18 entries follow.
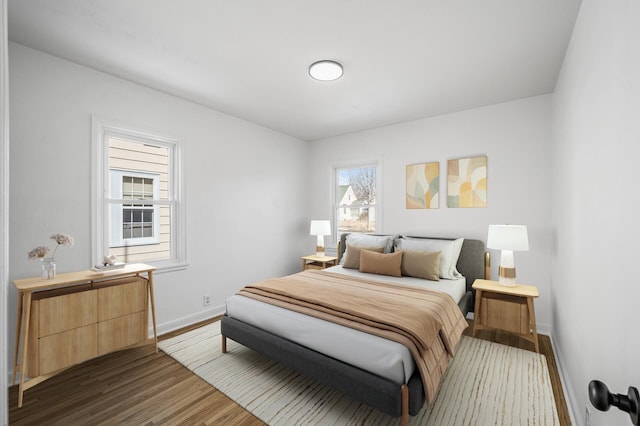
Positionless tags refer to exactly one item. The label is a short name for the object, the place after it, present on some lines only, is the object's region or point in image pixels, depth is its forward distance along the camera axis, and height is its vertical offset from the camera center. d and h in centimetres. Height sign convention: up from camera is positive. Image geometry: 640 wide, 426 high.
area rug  185 -134
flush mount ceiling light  251 +135
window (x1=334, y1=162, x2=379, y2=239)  452 +28
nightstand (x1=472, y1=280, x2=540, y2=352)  271 -96
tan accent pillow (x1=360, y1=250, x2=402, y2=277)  328 -59
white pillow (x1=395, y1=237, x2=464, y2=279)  323 -42
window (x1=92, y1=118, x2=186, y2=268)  275 +19
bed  165 -99
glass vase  223 -42
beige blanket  179 -73
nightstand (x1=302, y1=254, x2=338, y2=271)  435 -77
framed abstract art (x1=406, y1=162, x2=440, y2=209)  382 +40
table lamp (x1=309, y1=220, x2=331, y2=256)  451 -22
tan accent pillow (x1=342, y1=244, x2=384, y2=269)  364 -55
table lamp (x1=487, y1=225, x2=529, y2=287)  281 -30
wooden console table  204 -84
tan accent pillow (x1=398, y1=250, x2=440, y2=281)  313 -58
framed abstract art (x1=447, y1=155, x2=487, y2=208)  350 +41
